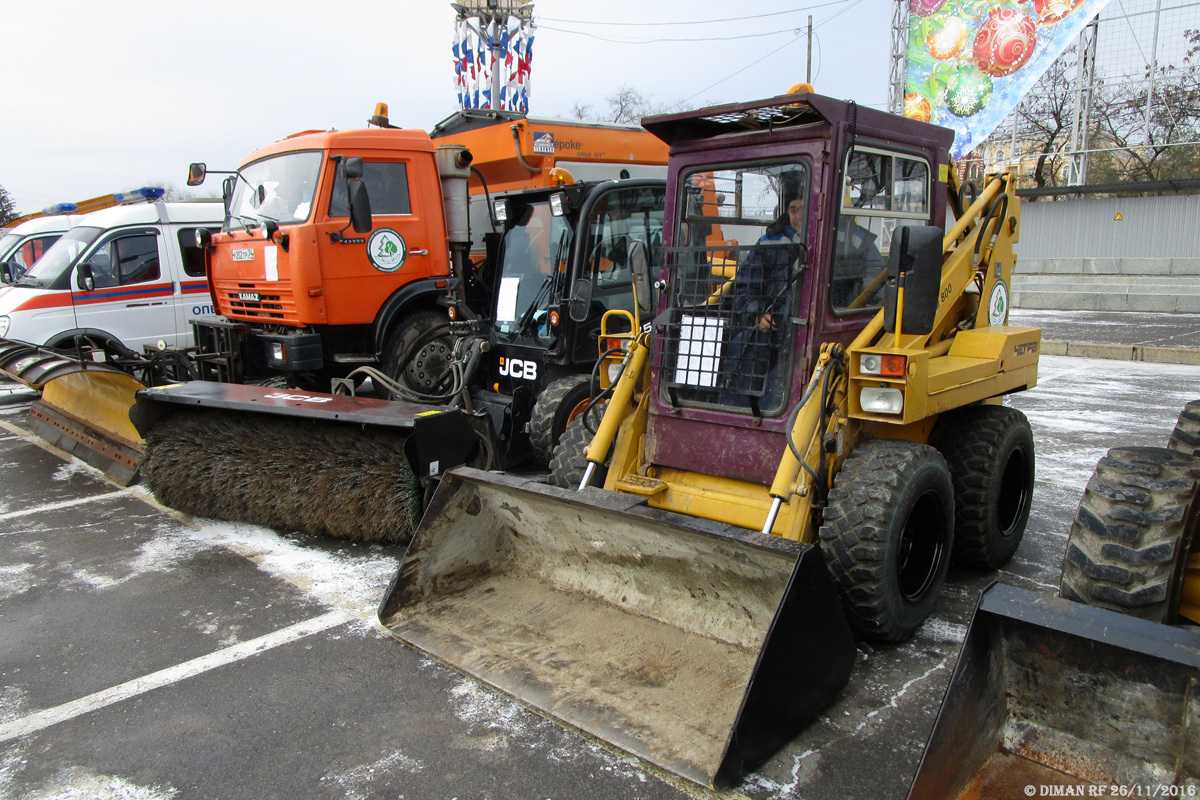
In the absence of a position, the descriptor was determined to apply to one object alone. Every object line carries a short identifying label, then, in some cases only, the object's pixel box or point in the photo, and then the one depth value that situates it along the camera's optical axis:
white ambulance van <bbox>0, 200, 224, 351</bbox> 9.14
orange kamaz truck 7.09
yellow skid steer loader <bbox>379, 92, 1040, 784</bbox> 3.01
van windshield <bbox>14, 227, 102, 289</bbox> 9.27
